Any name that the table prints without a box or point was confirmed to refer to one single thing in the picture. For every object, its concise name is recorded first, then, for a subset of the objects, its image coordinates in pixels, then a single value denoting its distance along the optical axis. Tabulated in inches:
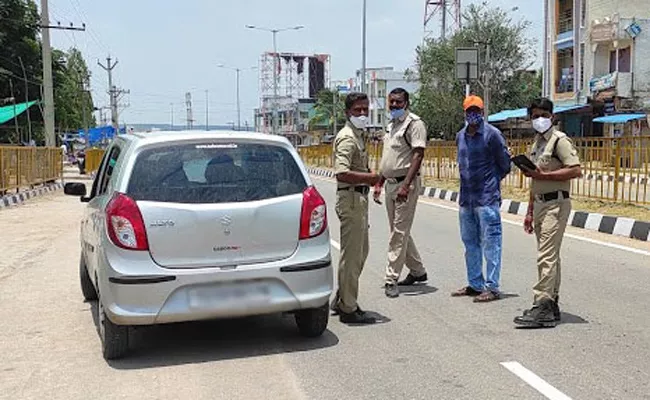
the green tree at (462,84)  1796.3
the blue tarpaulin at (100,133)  2094.0
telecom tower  2095.0
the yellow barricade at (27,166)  794.2
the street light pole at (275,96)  2623.0
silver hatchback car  191.6
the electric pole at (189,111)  2762.3
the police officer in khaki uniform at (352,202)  233.1
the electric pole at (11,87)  1601.4
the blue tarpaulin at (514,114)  1414.2
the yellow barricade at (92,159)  1479.3
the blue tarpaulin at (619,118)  1196.5
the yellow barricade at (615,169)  530.9
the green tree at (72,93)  1909.4
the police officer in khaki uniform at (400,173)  265.7
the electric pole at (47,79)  1173.7
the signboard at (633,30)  1283.2
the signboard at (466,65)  642.2
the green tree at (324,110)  4106.8
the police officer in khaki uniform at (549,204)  228.1
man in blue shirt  260.4
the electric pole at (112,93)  2701.8
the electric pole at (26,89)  1563.6
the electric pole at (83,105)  2849.4
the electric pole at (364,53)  1477.6
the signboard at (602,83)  1278.9
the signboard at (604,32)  1305.4
